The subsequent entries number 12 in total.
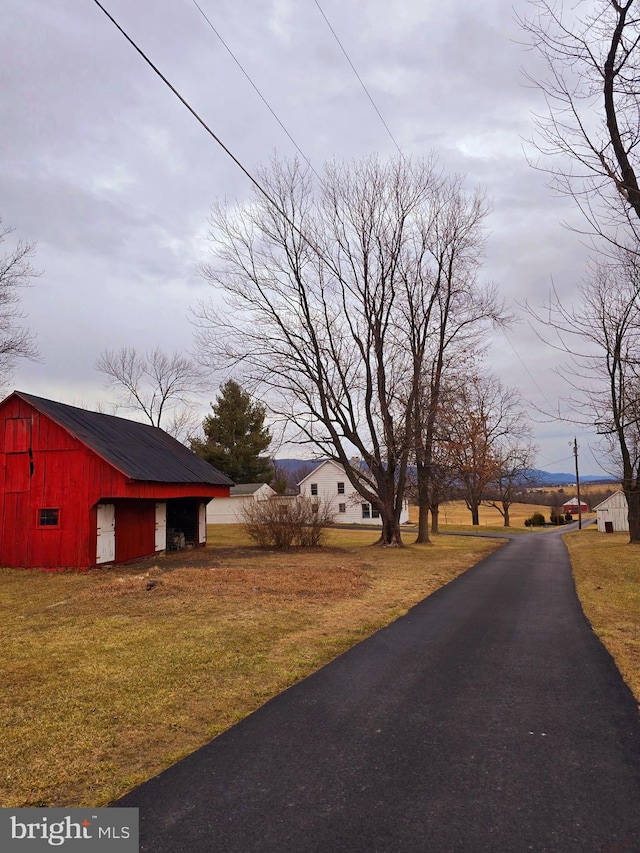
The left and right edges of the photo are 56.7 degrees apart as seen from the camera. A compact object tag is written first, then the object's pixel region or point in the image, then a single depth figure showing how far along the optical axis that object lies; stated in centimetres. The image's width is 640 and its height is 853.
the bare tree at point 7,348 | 2804
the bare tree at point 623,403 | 948
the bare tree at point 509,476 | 4975
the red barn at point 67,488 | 1844
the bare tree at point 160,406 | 4564
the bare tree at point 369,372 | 2598
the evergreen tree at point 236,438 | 5431
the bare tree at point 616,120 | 711
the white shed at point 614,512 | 5000
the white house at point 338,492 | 5619
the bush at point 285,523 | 2530
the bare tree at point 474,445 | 3119
